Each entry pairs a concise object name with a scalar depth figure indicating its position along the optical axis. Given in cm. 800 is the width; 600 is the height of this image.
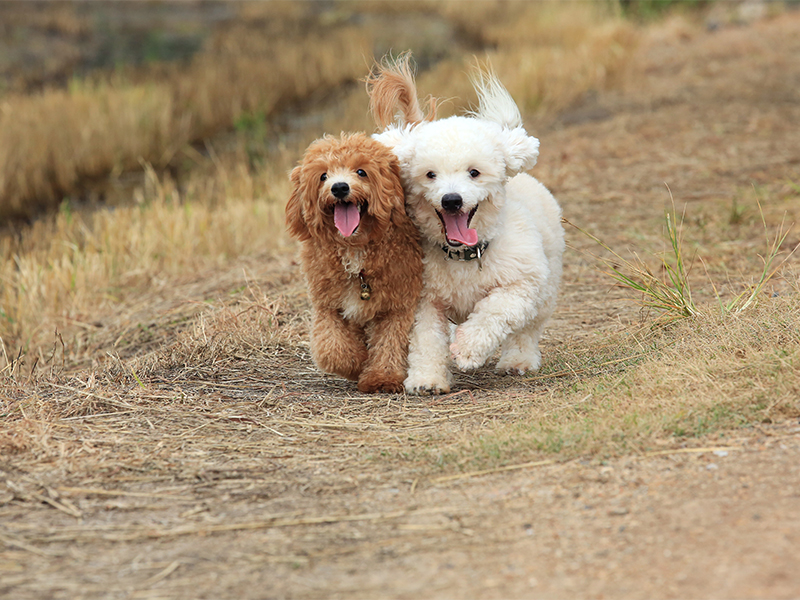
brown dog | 839
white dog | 847
